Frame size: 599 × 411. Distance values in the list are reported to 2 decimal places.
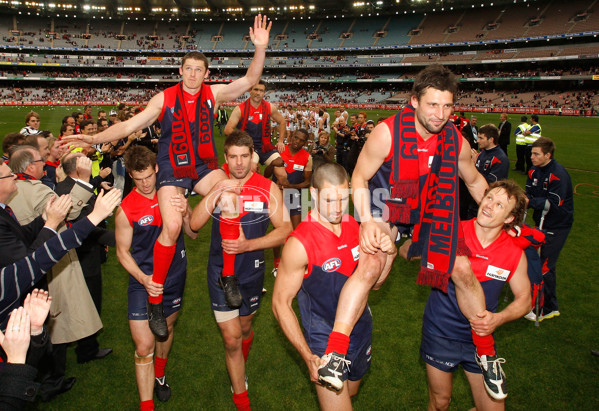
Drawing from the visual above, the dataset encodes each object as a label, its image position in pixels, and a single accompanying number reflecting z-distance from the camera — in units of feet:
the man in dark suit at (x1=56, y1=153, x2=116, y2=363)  17.52
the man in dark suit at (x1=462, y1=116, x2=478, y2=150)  40.70
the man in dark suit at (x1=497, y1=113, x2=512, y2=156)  54.85
